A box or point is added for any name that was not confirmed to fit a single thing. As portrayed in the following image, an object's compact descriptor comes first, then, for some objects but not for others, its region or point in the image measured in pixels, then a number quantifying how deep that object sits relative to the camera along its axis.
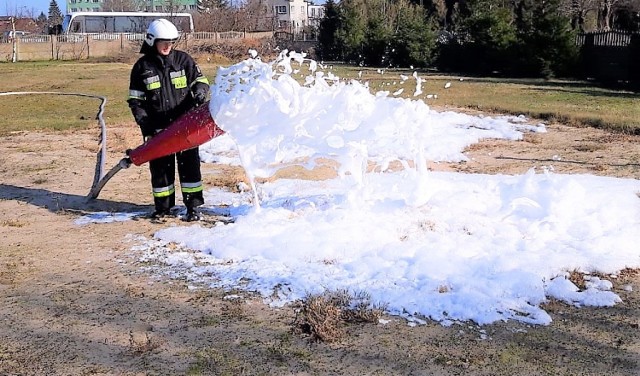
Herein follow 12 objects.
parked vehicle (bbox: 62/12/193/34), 54.41
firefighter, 6.61
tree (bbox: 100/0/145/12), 77.19
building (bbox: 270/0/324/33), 91.44
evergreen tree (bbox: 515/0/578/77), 26.44
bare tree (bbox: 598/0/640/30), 38.28
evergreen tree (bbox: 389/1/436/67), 34.09
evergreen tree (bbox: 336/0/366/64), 41.19
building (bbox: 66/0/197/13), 77.19
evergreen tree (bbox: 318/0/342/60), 43.56
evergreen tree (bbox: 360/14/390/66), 38.44
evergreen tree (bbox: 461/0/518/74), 29.77
